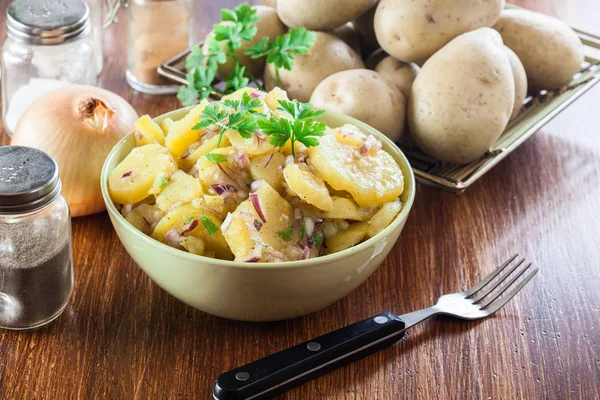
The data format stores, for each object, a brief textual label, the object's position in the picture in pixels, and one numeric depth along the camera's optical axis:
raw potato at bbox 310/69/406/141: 1.44
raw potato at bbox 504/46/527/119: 1.51
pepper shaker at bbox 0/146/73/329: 1.04
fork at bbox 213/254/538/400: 0.99
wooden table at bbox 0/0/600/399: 1.07
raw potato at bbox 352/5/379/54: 1.67
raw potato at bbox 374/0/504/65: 1.48
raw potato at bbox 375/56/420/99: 1.55
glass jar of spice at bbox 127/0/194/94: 1.71
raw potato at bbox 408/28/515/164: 1.41
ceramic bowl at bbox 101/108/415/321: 1.01
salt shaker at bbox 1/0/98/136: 1.51
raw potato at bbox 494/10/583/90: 1.61
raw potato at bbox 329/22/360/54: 1.69
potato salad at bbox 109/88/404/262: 1.08
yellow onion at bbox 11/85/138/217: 1.32
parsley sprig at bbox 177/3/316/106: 1.54
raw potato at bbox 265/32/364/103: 1.58
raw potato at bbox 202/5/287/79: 1.65
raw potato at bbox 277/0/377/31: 1.57
